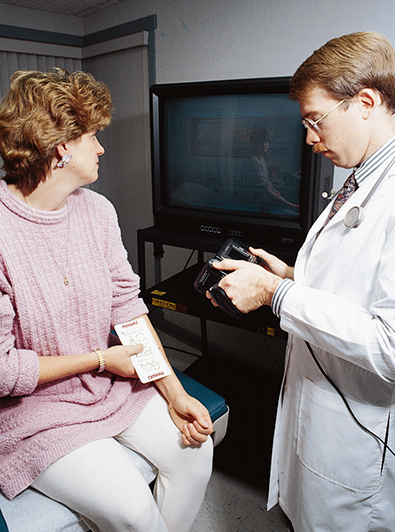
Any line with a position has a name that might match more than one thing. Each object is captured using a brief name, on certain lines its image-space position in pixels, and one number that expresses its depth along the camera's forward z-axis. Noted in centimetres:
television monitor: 164
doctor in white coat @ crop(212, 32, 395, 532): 89
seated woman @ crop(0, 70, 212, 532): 106
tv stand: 157
